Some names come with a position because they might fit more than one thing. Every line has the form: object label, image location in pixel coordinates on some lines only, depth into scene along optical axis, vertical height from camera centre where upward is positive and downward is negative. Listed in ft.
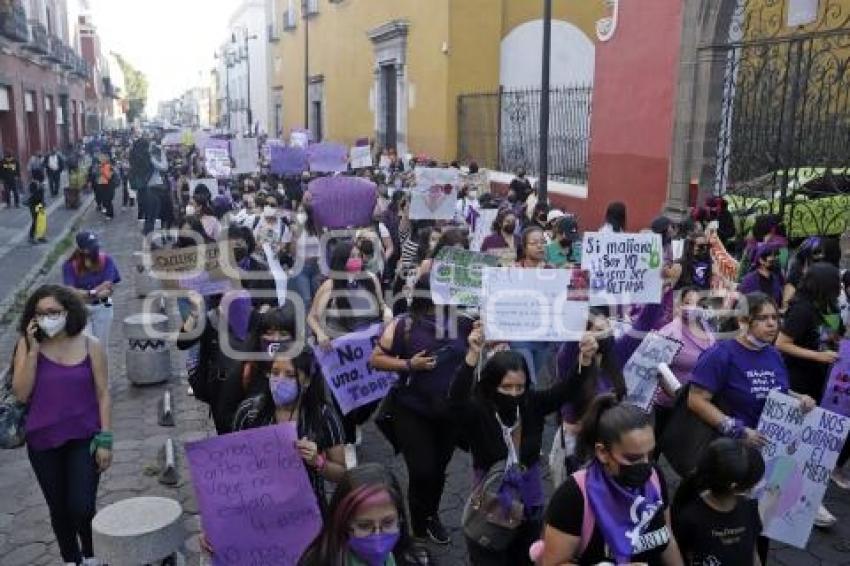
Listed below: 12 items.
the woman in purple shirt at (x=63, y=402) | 13.69 -4.65
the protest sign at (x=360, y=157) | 59.06 -2.54
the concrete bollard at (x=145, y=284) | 41.19 -8.07
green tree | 409.61 +16.65
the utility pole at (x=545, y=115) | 36.96 +0.40
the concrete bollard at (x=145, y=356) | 27.04 -7.58
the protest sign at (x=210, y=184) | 47.98 -3.73
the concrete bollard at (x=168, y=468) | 19.51 -8.15
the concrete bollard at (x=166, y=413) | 23.61 -8.24
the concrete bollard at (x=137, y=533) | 13.14 -6.47
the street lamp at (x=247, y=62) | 180.86 +13.55
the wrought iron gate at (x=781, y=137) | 30.71 -0.42
